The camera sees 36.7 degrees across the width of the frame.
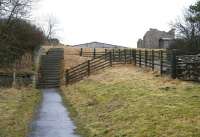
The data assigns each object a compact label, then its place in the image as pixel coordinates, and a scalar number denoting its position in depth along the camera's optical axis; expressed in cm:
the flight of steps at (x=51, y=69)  2644
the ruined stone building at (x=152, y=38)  6526
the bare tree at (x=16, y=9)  2162
